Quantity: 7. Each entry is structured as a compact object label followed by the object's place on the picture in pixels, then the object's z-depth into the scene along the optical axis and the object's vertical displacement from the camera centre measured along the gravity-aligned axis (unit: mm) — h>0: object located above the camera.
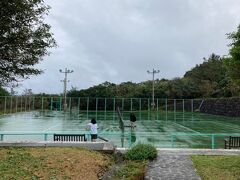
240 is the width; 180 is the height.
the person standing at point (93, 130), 7160 -1260
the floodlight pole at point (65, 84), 31430 +1651
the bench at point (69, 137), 6917 -1470
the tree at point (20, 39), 4527 +1309
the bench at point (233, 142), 7261 -1675
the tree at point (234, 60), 4004 +715
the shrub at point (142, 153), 5308 -1512
